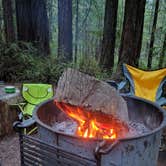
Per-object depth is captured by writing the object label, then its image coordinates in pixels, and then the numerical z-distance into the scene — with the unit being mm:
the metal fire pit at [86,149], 1565
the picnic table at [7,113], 3219
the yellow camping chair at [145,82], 3791
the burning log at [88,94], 1686
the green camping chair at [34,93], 3592
